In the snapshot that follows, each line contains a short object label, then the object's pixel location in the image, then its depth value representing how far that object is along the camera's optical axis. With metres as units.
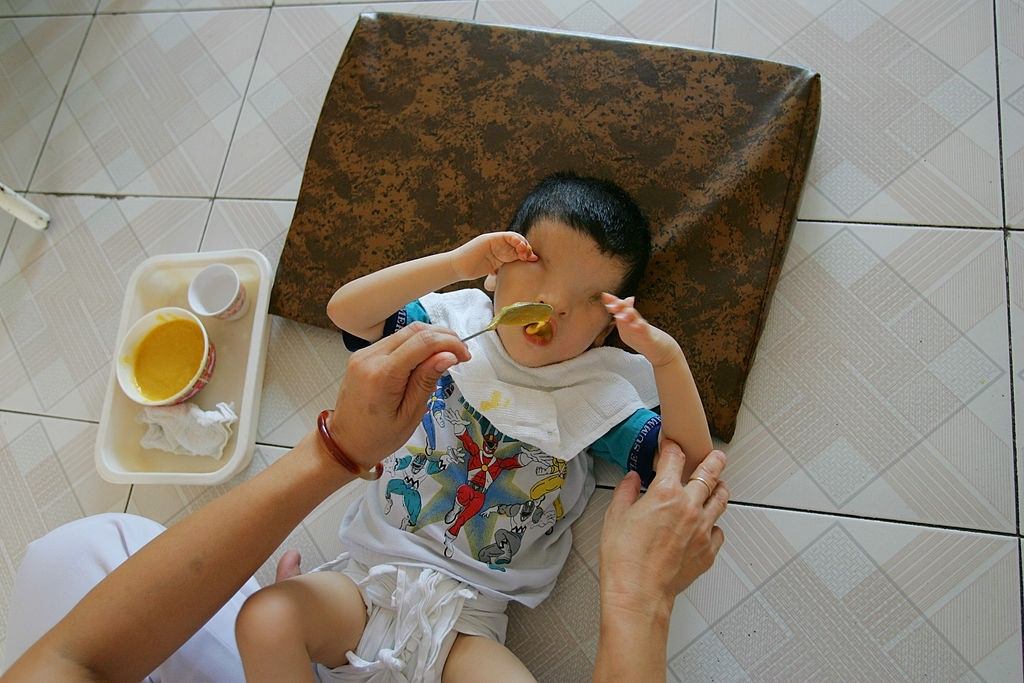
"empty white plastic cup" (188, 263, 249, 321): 1.35
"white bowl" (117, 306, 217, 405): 1.28
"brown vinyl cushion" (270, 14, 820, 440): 1.18
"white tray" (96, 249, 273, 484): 1.29
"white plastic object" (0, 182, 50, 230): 1.44
